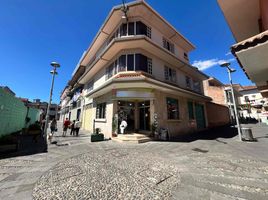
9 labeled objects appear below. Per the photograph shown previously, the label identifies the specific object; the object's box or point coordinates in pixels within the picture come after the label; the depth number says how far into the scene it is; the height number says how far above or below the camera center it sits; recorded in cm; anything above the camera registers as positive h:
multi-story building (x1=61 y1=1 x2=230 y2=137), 1086 +463
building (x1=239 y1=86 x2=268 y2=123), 3457 +789
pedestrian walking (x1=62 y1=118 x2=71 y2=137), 1381 -31
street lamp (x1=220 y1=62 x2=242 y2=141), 1081 +458
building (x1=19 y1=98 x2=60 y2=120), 6425 +781
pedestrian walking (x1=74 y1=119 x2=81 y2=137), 1413 -37
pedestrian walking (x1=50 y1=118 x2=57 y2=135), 1061 -32
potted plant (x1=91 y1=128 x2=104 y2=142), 1041 -113
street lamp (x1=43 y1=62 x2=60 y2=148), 1102 +446
